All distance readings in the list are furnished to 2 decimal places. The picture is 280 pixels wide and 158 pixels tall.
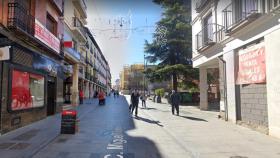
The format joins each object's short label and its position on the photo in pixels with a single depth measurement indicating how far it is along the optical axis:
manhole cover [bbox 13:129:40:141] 6.84
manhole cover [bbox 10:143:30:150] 5.72
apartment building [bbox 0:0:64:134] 7.61
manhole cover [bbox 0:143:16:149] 5.82
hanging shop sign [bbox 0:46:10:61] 6.86
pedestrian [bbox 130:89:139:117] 12.78
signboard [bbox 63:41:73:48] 14.59
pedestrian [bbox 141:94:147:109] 19.25
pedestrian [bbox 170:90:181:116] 13.13
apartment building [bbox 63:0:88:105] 15.97
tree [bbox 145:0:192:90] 22.65
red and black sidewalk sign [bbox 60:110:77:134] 7.38
